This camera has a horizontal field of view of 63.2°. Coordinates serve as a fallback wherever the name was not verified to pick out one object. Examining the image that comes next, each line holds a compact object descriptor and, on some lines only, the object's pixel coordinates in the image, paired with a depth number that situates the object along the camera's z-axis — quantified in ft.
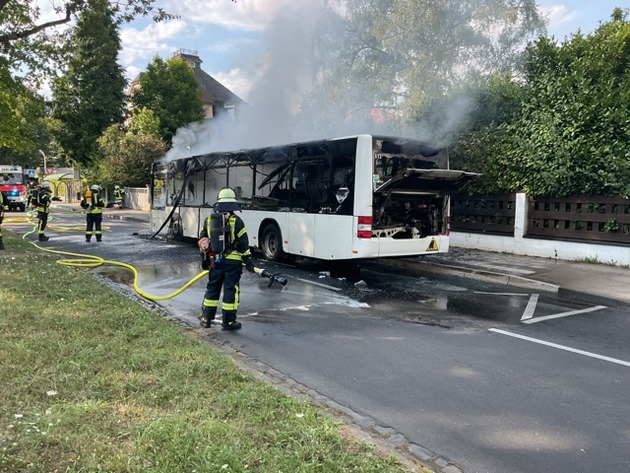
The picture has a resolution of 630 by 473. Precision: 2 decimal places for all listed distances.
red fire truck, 103.25
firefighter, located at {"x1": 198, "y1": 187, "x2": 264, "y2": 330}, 18.94
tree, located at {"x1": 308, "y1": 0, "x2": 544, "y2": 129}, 63.62
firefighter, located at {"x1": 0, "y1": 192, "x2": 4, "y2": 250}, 38.31
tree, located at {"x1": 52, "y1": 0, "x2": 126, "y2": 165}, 124.47
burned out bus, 28.76
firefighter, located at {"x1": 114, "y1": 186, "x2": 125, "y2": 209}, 119.15
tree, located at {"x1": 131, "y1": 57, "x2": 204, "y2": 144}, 134.51
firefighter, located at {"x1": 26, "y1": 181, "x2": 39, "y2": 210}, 48.00
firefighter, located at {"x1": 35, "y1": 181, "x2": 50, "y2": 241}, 46.57
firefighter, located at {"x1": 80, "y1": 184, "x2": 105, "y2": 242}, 45.96
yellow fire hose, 24.32
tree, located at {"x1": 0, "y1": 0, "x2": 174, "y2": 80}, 41.22
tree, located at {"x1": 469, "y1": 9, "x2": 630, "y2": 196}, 34.86
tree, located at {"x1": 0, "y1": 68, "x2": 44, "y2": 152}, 49.24
